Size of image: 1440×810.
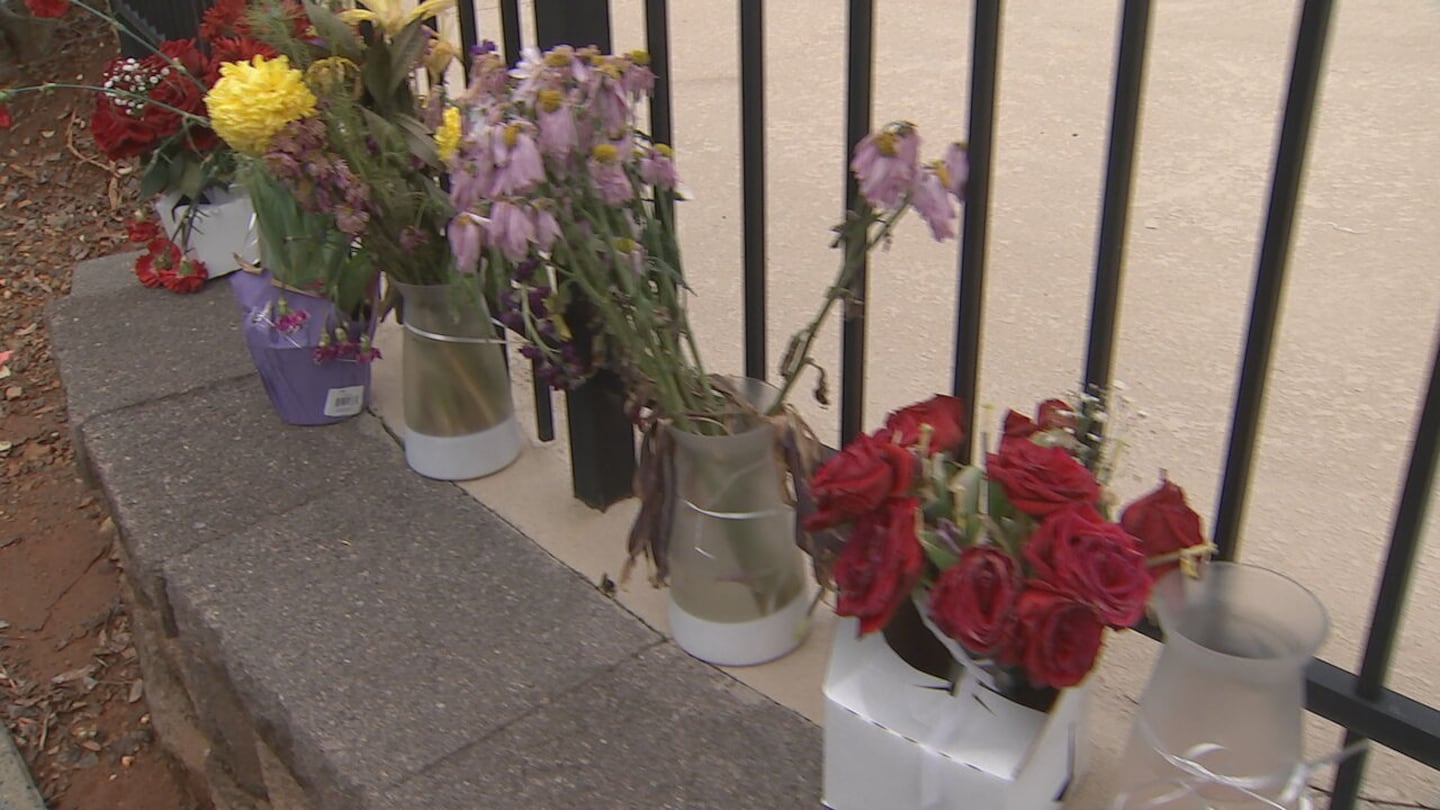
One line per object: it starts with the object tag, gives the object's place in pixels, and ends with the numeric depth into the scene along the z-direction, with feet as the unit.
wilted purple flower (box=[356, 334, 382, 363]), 5.79
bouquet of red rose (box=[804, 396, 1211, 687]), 2.86
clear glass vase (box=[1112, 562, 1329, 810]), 3.12
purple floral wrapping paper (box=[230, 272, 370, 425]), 5.88
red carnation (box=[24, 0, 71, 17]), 7.47
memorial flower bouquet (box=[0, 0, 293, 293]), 6.47
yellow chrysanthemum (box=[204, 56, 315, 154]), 4.76
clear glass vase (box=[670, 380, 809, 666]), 4.16
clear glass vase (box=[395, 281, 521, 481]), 5.29
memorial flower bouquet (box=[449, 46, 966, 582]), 3.42
